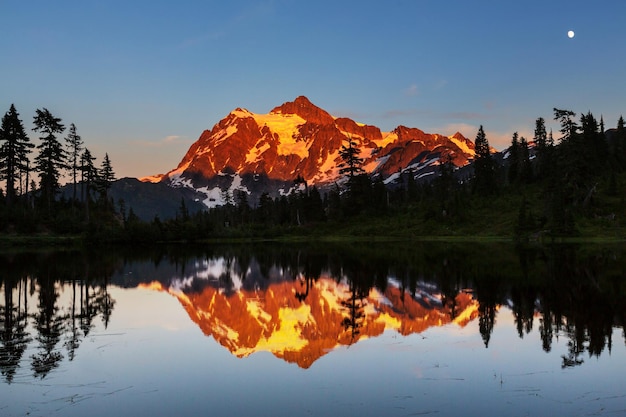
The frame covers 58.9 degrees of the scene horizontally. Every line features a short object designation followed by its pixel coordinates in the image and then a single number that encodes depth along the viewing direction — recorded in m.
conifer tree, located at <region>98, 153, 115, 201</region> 114.19
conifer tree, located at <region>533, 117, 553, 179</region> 120.38
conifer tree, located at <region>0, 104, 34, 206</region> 88.38
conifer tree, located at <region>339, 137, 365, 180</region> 128.88
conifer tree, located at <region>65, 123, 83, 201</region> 102.44
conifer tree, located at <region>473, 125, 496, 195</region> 119.00
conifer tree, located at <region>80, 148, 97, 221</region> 105.00
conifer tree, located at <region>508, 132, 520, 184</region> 127.81
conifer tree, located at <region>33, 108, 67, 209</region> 93.25
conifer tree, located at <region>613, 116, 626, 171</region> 119.56
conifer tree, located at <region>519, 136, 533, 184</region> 122.50
